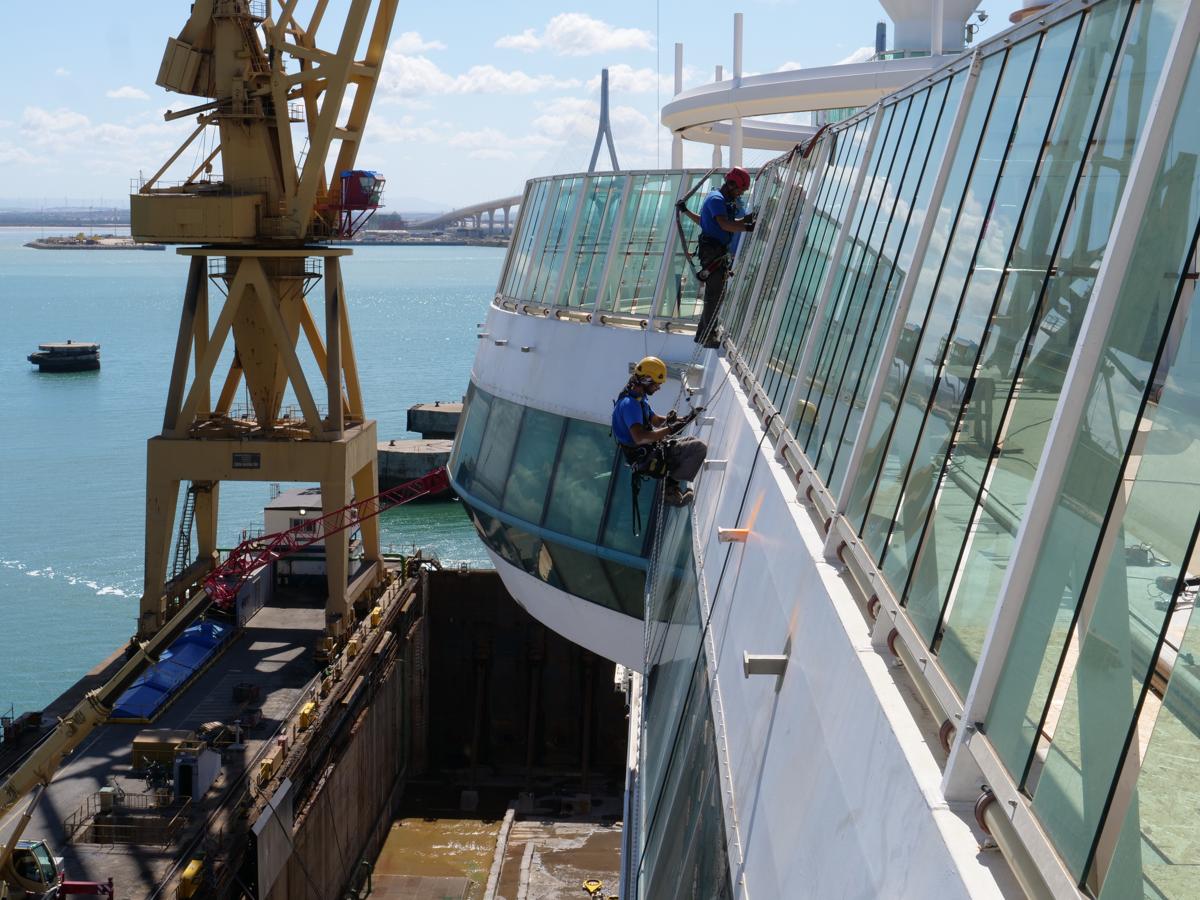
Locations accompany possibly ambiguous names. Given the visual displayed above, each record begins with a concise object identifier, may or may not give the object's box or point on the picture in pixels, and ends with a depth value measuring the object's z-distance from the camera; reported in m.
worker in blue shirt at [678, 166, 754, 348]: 13.69
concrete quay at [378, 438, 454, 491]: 68.50
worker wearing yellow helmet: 10.73
